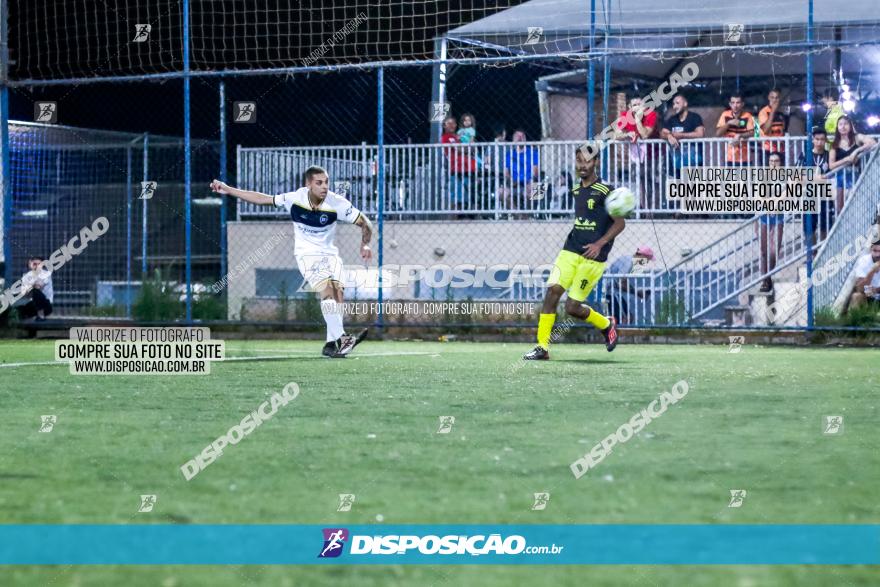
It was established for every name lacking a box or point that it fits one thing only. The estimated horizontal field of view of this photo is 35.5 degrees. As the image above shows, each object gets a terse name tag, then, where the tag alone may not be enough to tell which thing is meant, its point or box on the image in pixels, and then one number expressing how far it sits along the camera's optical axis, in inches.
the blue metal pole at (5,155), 727.1
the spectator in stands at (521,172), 797.9
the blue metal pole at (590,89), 640.4
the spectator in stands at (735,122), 794.8
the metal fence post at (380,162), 689.6
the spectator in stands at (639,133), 768.9
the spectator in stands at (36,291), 763.4
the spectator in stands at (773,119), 803.4
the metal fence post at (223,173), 764.2
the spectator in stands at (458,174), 804.6
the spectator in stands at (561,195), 792.3
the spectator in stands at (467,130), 845.8
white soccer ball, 545.0
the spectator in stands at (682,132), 760.3
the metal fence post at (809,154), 630.5
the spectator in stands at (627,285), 748.6
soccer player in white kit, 557.9
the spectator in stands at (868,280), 679.7
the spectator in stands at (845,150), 729.6
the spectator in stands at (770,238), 729.6
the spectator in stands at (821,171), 693.9
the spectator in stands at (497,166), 790.5
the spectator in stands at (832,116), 713.6
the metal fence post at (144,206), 784.3
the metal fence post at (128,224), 850.1
